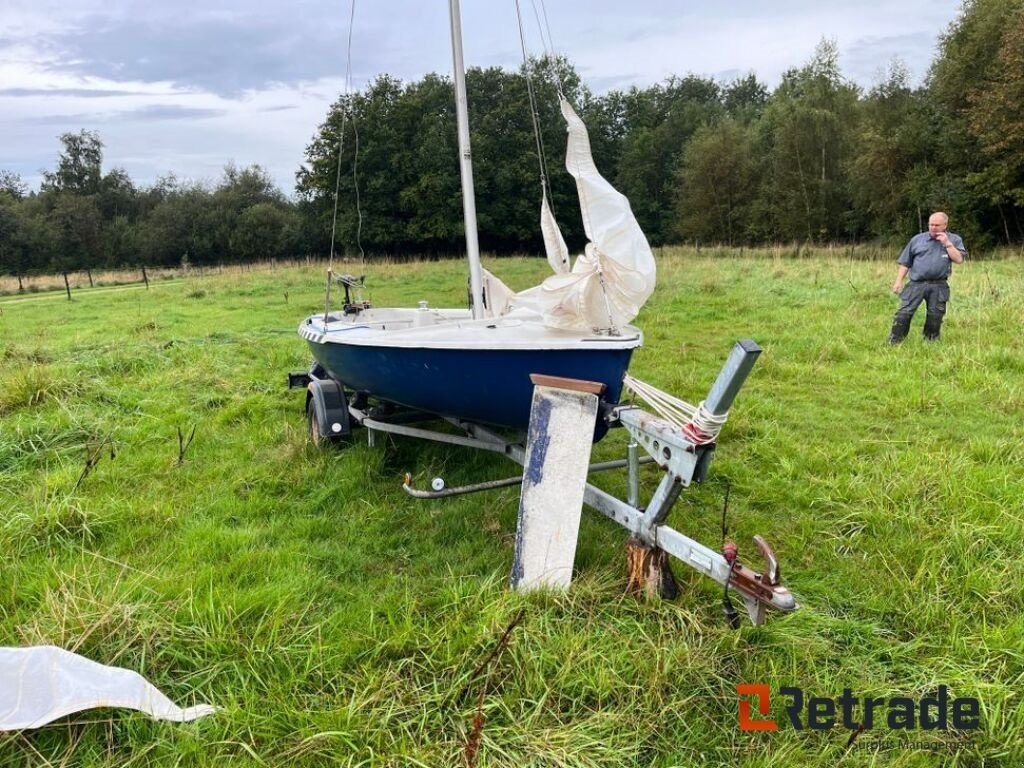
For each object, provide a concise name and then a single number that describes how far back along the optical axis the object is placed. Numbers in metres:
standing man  7.52
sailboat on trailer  3.27
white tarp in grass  2.01
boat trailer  2.22
